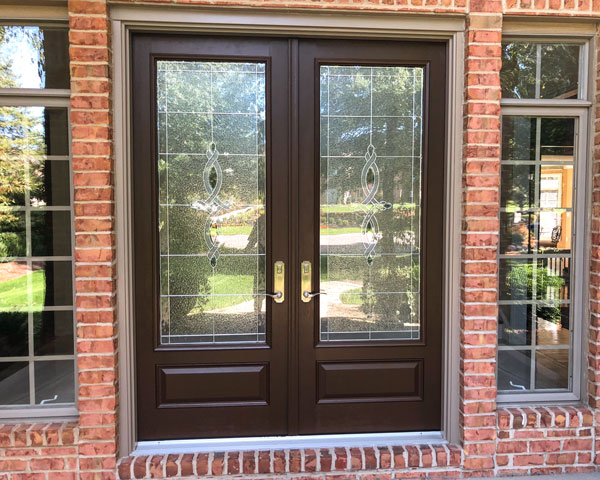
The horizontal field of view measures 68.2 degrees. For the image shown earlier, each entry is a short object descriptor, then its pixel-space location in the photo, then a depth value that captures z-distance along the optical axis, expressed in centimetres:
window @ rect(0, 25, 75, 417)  256
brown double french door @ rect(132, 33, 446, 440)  269
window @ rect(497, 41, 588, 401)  273
